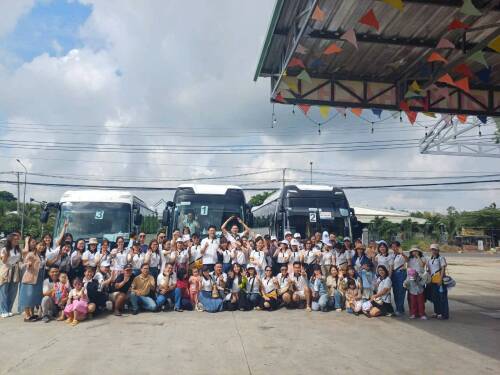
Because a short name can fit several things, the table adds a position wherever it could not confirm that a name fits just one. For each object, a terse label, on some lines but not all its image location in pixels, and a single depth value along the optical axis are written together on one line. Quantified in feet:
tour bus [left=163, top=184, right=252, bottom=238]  42.80
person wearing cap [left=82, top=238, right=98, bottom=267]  32.09
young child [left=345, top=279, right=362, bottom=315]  30.96
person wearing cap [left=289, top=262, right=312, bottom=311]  32.91
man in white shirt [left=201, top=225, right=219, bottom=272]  34.50
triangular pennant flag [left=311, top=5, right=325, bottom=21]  21.45
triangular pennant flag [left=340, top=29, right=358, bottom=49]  22.90
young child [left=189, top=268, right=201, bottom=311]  31.94
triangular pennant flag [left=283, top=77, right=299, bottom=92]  31.22
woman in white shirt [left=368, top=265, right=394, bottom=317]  30.27
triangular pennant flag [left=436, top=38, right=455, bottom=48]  24.86
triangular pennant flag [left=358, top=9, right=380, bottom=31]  21.43
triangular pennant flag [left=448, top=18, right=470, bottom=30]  23.02
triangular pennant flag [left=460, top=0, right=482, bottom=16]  20.65
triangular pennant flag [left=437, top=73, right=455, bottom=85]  28.20
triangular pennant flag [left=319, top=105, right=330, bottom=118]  33.40
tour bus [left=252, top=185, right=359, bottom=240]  44.78
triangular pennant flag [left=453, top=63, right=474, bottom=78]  28.17
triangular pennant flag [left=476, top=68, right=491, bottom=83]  30.42
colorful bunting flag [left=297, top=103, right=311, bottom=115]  33.09
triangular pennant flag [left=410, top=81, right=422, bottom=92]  30.83
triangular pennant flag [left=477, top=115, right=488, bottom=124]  34.71
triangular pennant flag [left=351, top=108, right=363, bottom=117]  33.77
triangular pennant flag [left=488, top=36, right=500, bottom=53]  23.68
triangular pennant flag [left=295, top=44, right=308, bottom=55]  25.29
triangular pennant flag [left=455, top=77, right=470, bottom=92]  28.86
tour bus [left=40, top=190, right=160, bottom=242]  42.22
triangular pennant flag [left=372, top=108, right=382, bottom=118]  34.08
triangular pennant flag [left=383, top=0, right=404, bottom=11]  19.51
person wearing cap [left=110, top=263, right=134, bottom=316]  29.66
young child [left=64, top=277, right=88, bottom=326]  27.37
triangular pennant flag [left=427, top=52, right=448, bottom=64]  26.18
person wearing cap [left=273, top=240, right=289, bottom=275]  35.73
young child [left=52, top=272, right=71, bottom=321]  28.48
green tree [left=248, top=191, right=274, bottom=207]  183.69
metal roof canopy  23.56
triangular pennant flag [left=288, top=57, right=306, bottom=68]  27.32
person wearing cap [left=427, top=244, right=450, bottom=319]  29.96
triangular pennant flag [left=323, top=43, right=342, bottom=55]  25.72
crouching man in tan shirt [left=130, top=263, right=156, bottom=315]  30.30
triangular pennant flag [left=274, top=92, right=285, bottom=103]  31.98
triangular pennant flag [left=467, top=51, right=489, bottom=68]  24.72
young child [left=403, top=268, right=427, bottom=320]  30.12
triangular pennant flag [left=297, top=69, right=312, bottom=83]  29.50
